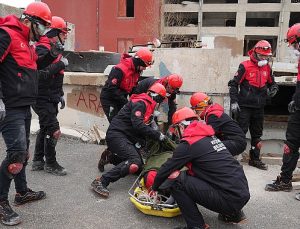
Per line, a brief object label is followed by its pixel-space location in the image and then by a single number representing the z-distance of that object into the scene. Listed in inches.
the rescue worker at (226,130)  167.5
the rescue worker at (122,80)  211.2
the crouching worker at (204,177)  126.1
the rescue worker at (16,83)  129.0
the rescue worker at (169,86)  212.4
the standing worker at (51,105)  181.5
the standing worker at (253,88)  213.8
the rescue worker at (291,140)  174.2
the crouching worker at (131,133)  164.4
